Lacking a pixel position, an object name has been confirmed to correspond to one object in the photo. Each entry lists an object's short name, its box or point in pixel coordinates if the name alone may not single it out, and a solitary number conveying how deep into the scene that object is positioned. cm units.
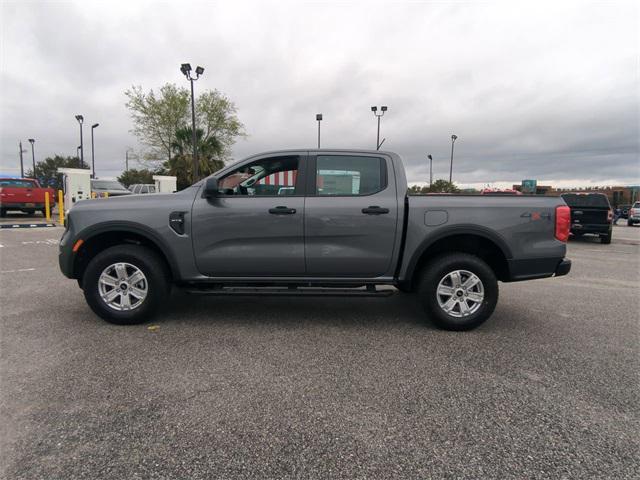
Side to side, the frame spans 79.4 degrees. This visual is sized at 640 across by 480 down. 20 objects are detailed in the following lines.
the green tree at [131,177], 5498
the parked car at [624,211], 3288
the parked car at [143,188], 2300
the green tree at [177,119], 3506
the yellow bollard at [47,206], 1618
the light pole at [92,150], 3406
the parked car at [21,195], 1549
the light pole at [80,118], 3262
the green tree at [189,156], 3152
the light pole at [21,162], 5572
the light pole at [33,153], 5316
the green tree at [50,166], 6231
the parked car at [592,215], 1233
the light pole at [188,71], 2025
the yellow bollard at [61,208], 1522
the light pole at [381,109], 2732
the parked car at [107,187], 1783
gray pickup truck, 391
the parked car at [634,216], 2441
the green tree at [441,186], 4845
